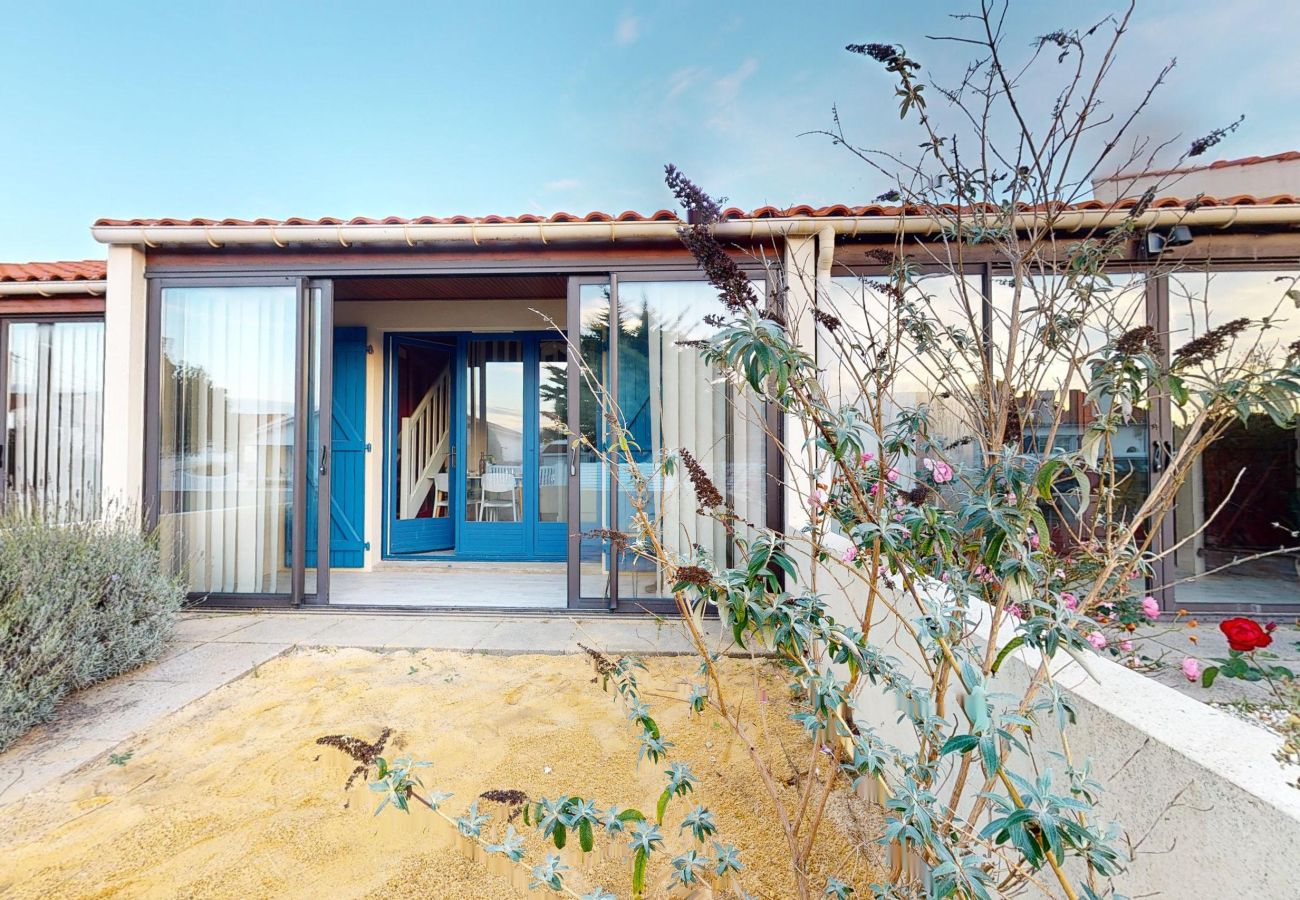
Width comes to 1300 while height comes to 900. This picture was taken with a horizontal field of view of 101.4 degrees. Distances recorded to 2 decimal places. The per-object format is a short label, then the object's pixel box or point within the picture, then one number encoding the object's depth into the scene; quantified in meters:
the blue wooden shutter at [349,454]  5.58
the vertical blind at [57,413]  4.42
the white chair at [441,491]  6.09
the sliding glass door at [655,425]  3.85
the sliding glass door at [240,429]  4.03
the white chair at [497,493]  5.80
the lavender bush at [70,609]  2.25
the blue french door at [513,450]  5.70
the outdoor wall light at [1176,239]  3.46
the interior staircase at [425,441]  5.97
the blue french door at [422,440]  5.88
